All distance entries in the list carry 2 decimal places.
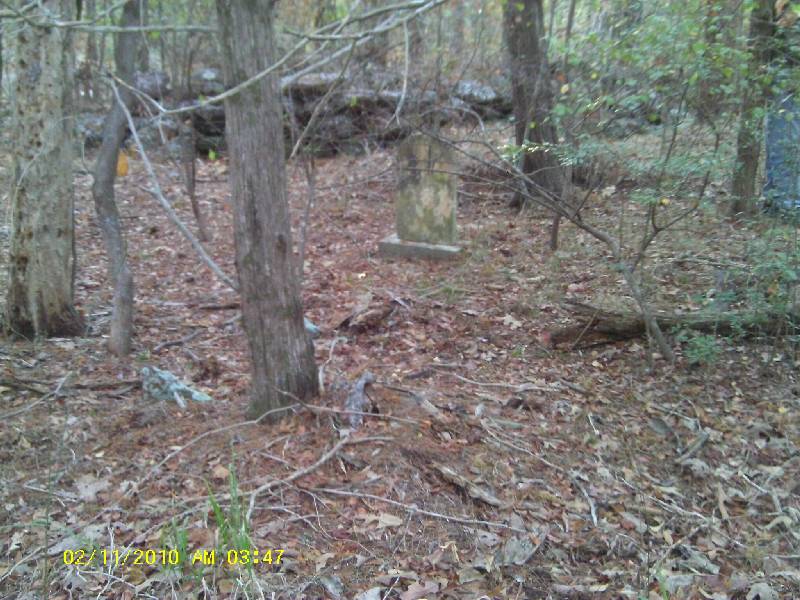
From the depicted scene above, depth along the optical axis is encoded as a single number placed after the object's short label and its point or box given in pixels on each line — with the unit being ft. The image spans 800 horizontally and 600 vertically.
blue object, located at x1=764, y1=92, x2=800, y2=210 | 17.84
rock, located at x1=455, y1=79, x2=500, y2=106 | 41.73
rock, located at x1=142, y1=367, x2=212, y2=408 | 15.28
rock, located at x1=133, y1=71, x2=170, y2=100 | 41.83
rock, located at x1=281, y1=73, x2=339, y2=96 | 40.81
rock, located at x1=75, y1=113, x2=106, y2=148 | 40.32
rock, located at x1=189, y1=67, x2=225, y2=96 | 42.37
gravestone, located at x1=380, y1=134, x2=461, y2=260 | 27.40
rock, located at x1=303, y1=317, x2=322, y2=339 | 20.12
